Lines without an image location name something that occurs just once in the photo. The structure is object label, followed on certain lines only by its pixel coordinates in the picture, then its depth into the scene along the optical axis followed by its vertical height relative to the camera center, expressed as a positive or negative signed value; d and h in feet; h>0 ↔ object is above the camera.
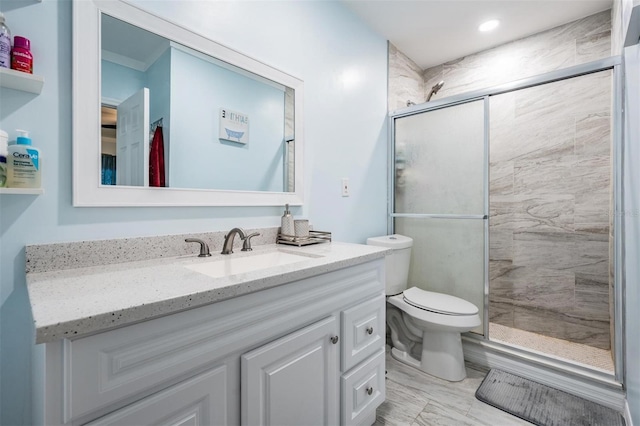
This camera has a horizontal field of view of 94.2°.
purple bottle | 2.79 +1.48
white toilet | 5.91 -2.22
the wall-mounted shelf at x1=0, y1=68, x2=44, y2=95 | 2.69 +1.23
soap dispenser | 5.16 -0.22
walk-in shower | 6.78 +0.13
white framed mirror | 3.34 +1.33
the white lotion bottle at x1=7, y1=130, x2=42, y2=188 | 2.79 +0.45
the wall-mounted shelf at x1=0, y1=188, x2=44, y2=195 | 2.64 +0.19
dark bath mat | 4.91 -3.41
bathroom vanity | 1.94 -1.10
